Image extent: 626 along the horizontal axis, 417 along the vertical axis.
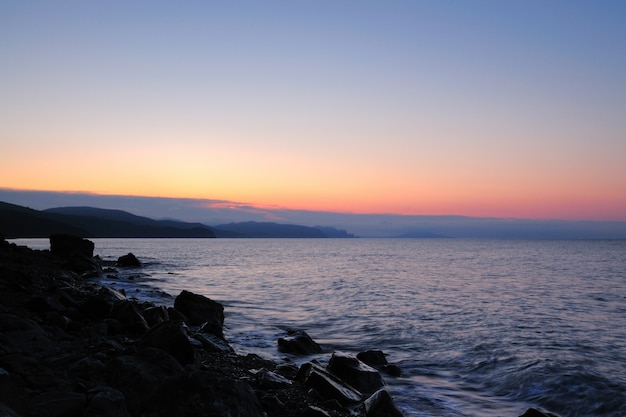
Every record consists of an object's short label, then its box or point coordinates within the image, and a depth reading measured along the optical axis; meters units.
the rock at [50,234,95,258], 41.48
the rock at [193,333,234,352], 12.66
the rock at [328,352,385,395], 10.91
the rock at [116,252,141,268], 52.34
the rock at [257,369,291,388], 9.43
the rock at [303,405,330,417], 7.66
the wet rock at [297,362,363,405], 9.56
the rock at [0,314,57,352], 8.39
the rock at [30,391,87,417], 5.39
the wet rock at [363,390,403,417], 8.66
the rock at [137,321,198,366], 8.73
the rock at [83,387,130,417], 5.49
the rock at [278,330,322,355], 14.57
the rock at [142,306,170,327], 13.98
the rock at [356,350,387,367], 13.24
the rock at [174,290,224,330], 17.62
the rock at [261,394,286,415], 7.86
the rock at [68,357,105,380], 7.23
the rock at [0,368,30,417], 4.40
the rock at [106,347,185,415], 6.20
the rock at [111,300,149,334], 12.27
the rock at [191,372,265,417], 5.93
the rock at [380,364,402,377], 12.61
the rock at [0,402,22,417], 3.86
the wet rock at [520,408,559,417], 8.77
